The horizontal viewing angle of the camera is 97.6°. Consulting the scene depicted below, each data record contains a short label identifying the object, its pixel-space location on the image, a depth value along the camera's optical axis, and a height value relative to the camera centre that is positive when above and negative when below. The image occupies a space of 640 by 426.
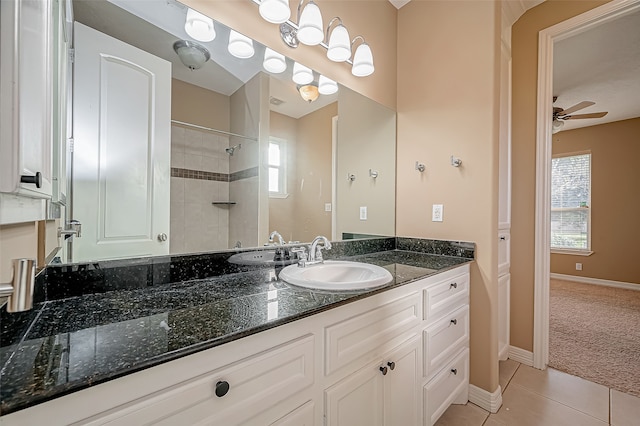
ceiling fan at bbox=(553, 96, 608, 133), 3.07 +1.13
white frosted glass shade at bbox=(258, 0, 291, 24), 1.27 +0.93
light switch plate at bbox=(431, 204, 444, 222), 1.88 +0.00
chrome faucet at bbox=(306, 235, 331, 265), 1.49 -0.21
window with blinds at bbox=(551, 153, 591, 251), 4.58 +0.21
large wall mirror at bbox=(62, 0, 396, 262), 0.97 +0.30
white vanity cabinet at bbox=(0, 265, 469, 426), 0.54 -0.45
